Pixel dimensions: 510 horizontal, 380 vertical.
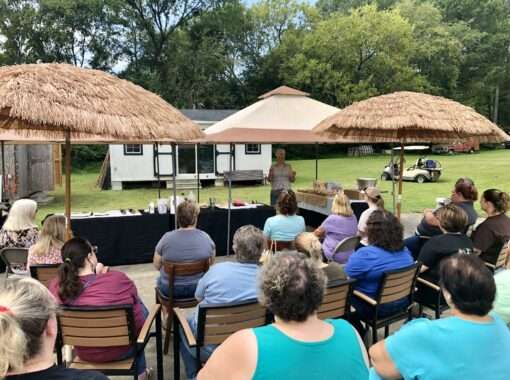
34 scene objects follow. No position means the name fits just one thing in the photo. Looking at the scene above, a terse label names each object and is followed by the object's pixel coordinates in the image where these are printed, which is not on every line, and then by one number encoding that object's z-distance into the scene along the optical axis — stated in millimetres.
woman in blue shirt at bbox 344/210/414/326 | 3170
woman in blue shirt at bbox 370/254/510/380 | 1563
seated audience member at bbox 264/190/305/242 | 4727
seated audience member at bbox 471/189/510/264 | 4109
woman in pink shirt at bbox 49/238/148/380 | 2537
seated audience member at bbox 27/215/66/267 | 3596
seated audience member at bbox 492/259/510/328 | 2381
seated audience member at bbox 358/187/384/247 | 5326
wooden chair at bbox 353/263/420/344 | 3090
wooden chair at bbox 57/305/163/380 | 2398
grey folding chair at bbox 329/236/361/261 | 4457
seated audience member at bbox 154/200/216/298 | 3574
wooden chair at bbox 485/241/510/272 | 3979
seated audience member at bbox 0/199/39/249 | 4406
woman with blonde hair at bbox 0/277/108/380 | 1280
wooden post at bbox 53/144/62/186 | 16891
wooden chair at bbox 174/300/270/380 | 2457
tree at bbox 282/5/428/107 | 31906
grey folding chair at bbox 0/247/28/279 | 4006
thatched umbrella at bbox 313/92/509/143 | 4734
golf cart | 18453
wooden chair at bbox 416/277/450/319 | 3539
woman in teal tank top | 1488
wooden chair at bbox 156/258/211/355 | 3447
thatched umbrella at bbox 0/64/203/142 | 2912
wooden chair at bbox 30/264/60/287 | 3238
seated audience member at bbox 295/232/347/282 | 3031
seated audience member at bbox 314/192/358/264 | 4844
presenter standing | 8016
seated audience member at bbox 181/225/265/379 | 2670
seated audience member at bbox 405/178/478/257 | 4562
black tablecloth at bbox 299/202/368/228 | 8680
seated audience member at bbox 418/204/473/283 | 3420
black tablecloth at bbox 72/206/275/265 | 6188
